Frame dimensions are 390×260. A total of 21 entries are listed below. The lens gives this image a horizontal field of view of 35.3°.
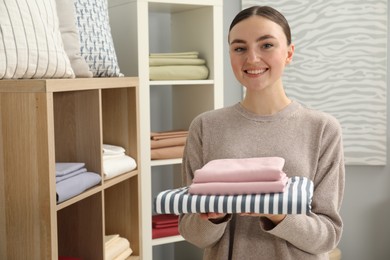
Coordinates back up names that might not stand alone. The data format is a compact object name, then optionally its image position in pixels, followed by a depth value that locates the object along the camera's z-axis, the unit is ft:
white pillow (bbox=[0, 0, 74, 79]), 5.86
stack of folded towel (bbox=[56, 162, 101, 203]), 6.19
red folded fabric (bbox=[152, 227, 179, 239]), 9.35
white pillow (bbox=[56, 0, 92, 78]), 7.16
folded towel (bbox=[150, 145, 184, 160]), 9.26
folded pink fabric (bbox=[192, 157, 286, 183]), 4.35
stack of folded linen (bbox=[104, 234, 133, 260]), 7.68
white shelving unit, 8.93
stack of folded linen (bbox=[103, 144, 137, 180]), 7.47
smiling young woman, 4.91
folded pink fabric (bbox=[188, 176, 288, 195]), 4.30
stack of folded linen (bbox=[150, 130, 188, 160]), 9.31
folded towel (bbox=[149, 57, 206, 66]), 9.30
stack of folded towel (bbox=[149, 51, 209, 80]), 9.30
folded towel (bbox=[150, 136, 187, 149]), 9.31
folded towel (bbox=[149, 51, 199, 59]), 9.45
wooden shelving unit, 5.76
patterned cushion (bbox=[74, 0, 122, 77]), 7.71
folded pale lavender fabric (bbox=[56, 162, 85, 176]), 6.36
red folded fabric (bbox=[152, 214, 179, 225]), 9.46
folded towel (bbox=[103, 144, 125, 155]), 7.68
